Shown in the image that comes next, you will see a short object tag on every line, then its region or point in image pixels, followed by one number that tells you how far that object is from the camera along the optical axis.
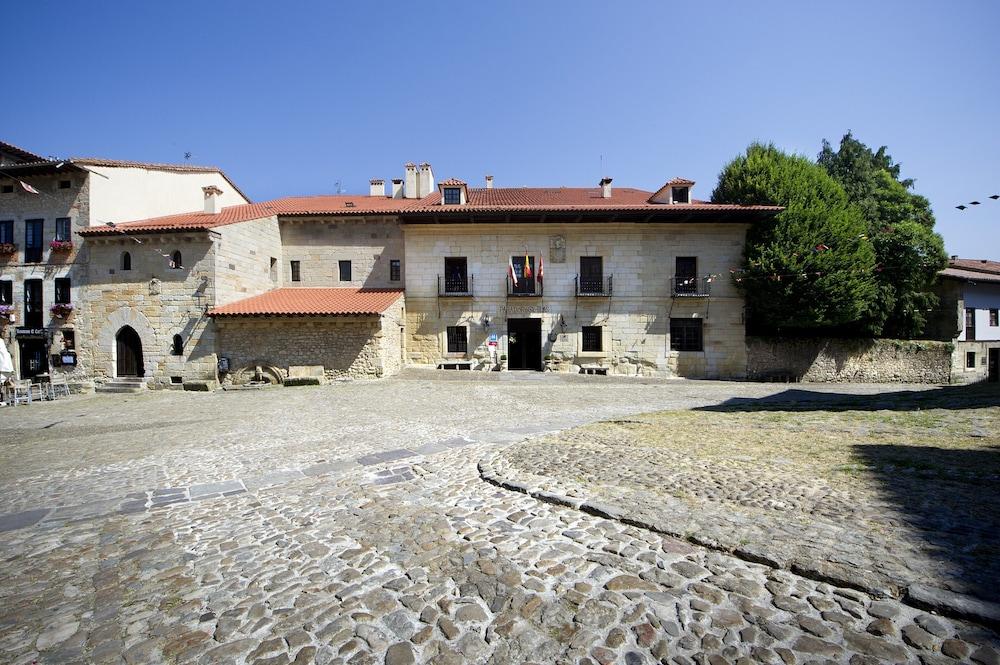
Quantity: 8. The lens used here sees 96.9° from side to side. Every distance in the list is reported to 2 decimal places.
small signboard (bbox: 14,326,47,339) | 19.62
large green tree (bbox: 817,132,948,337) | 21.25
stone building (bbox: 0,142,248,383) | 19.36
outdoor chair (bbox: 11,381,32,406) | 15.29
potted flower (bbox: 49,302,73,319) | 19.14
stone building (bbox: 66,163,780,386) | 20.58
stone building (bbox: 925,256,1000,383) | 23.44
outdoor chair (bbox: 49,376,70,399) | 16.90
